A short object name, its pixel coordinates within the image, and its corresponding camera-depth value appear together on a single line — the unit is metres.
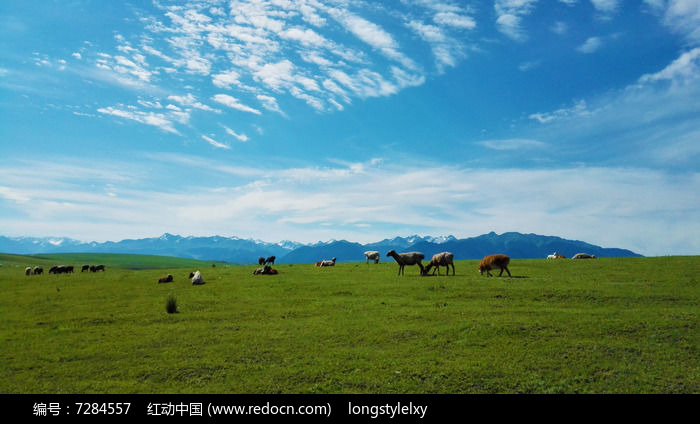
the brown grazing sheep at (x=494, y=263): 32.50
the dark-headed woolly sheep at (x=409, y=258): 37.88
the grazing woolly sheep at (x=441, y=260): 36.81
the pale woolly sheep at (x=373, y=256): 58.39
